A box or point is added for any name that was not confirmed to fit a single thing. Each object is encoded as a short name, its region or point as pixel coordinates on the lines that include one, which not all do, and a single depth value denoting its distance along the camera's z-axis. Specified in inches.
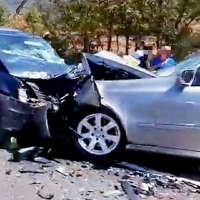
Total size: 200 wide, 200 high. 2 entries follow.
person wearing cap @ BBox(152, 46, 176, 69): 347.9
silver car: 213.9
